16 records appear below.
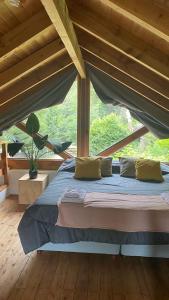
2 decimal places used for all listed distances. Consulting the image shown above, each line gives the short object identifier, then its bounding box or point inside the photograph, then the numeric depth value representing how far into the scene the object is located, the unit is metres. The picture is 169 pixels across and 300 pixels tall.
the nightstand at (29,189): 2.84
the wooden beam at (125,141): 3.15
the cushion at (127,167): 2.73
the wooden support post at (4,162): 3.13
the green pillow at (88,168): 2.63
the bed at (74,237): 1.72
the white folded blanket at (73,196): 1.82
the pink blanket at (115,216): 1.70
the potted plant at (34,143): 2.88
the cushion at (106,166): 2.76
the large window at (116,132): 3.15
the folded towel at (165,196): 1.93
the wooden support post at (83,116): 3.16
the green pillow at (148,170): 2.59
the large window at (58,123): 3.21
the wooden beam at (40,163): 3.30
